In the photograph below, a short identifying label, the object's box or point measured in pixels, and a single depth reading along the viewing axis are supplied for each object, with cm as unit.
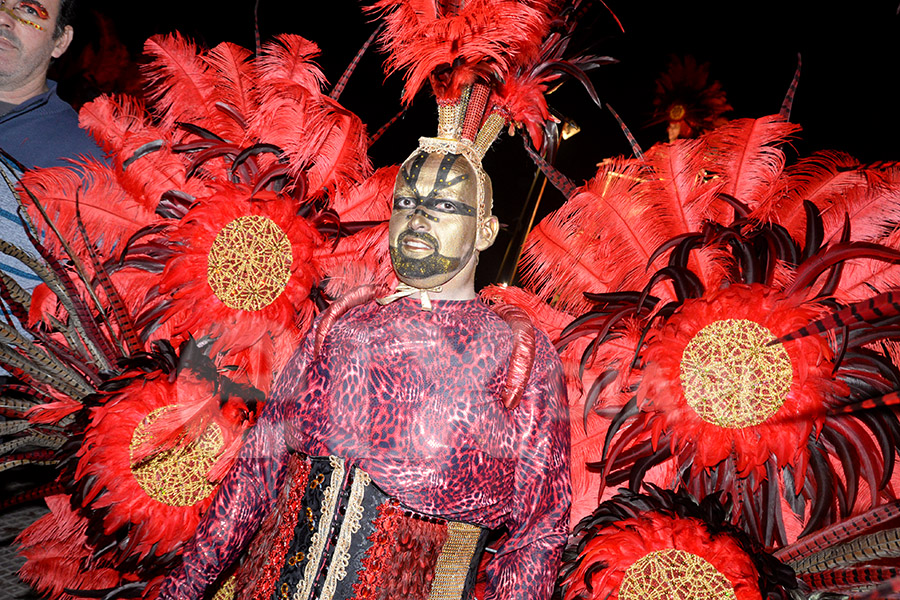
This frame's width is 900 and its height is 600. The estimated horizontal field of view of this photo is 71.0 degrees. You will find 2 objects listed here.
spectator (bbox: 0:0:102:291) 202
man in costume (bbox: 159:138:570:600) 129
